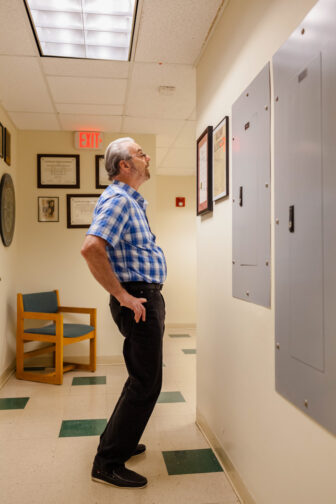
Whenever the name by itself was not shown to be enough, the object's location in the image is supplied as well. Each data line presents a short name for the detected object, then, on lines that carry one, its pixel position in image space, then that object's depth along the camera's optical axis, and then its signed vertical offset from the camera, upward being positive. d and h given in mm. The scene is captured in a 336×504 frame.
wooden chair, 3826 -725
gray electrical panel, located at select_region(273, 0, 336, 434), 1163 +116
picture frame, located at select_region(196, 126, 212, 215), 2523 +506
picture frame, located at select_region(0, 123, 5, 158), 3746 +985
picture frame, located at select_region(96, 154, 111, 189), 4539 +841
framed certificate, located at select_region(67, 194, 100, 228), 4516 +472
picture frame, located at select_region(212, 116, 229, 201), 2209 +509
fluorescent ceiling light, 2326 +1327
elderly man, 2004 -338
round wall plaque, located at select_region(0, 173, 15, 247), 3744 +415
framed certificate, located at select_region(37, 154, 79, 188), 4500 +879
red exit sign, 4480 +1194
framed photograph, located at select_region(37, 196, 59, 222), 4508 +482
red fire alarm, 6848 +825
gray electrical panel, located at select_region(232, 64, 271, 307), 1644 +257
